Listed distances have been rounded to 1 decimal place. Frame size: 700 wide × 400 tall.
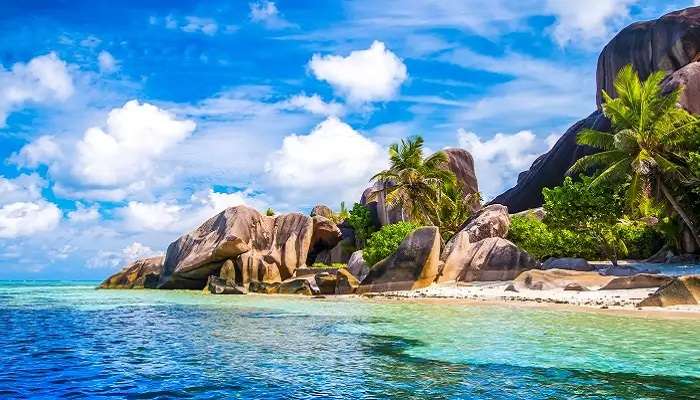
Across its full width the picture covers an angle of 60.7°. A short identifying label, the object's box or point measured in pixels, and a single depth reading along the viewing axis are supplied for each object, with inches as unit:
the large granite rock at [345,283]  1130.0
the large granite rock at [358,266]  1385.3
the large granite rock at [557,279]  863.7
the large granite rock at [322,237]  1790.2
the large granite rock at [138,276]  1788.9
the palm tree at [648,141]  981.2
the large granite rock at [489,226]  1316.4
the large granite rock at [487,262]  1039.0
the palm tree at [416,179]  1475.1
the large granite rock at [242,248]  1525.6
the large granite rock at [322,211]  2078.1
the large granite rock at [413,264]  1055.6
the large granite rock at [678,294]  637.9
